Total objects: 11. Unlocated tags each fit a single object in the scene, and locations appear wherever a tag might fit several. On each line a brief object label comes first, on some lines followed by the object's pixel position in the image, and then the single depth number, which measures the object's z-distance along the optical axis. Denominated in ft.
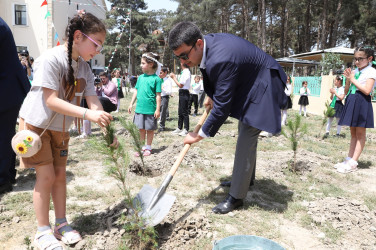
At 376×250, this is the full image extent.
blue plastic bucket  6.66
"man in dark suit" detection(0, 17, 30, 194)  9.54
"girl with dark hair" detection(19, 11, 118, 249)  6.33
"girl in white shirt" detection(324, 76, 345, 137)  24.80
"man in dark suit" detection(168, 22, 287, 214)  7.94
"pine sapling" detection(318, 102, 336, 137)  21.36
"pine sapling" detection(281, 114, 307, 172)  12.92
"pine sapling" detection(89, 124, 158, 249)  6.70
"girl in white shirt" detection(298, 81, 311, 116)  35.60
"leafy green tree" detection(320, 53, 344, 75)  45.98
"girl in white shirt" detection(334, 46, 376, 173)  13.66
